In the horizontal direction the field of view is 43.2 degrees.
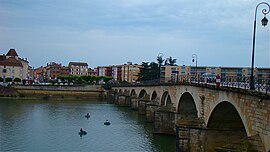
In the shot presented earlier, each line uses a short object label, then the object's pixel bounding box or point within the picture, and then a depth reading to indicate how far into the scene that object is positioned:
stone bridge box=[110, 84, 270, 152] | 16.16
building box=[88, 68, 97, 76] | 187.79
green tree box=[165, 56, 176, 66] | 118.13
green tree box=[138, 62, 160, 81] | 101.69
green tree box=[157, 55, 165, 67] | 103.79
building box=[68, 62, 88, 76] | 174.75
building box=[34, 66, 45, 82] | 185.50
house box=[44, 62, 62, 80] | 167.52
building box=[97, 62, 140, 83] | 148.62
